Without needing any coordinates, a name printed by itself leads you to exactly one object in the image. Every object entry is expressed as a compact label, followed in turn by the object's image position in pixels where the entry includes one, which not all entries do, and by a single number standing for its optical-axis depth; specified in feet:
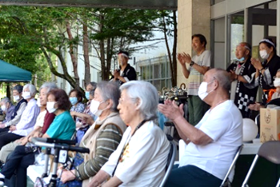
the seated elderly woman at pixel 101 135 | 15.56
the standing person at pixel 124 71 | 33.65
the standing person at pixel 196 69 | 30.94
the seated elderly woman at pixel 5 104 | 41.79
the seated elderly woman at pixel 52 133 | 21.33
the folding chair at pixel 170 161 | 13.56
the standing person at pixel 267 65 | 25.61
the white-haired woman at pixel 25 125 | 29.66
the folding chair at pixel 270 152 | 14.55
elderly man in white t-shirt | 14.58
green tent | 50.39
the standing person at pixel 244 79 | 27.73
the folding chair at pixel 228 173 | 14.80
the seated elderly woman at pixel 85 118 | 22.34
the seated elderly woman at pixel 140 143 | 13.58
